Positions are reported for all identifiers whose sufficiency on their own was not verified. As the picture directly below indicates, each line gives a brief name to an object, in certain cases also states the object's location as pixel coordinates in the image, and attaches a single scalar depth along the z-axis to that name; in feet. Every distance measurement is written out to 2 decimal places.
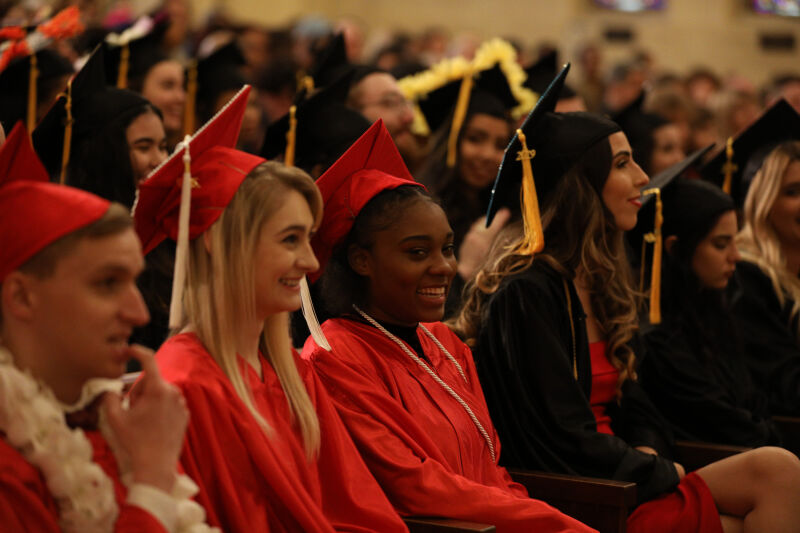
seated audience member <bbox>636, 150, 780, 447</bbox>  26.00
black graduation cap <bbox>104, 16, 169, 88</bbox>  33.47
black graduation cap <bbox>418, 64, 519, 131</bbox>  34.89
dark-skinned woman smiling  17.88
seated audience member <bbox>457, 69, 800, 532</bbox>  21.73
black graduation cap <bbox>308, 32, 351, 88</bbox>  35.78
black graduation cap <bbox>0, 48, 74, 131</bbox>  28.24
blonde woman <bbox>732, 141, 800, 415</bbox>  29.34
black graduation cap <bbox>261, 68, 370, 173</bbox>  28.93
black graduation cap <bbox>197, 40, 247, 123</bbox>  37.65
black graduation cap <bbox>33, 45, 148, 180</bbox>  23.87
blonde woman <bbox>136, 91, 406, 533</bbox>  15.02
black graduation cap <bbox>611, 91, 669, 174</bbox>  38.32
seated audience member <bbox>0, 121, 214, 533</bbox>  12.44
